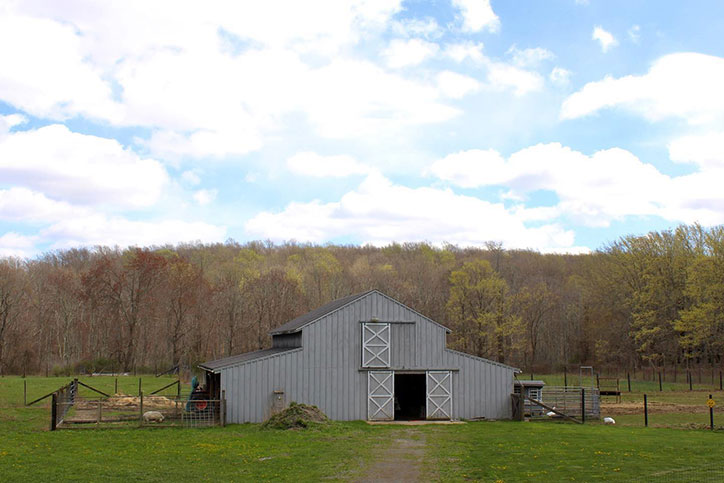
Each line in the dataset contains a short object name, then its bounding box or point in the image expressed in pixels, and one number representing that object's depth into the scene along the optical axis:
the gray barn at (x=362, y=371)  24.98
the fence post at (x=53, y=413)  21.55
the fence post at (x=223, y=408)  23.74
